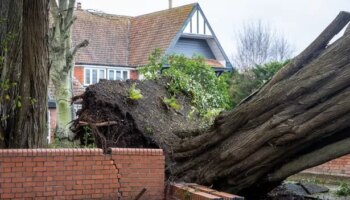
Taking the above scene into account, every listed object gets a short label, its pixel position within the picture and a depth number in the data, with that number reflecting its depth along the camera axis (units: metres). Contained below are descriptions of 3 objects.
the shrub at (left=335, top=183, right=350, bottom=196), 11.20
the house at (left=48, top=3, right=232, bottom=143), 35.41
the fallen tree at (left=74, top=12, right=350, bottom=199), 8.24
